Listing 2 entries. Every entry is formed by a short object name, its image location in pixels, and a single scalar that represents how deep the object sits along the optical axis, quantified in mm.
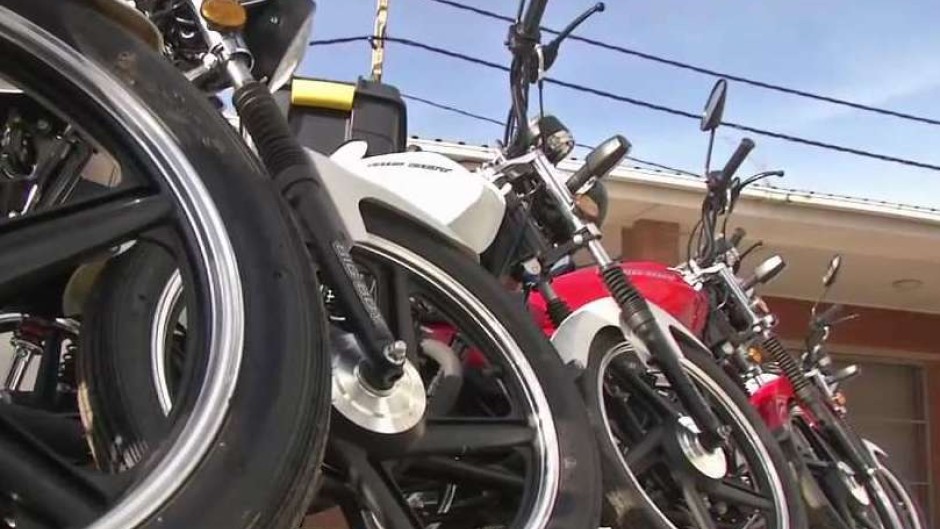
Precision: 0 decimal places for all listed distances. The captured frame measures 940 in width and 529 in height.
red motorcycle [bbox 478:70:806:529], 2699
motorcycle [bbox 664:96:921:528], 3816
